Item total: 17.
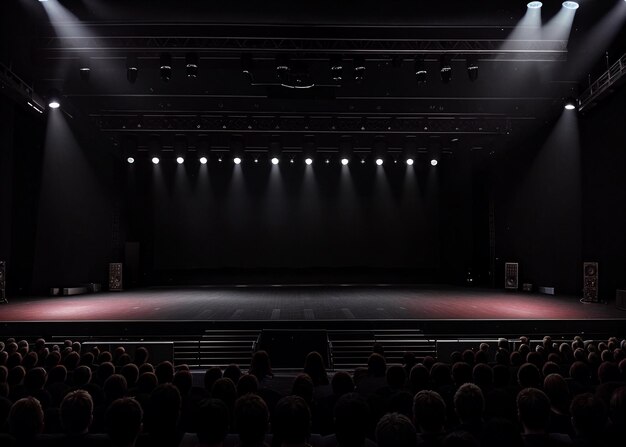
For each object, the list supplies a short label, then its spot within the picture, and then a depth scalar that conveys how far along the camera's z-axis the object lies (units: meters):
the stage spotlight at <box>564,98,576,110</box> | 14.33
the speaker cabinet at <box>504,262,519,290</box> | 17.72
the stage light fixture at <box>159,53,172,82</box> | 10.84
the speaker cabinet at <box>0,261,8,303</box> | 13.98
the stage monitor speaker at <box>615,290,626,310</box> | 12.27
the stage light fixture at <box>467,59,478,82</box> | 11.03
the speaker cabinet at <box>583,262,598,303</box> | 13.83
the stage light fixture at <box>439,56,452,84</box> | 10.85
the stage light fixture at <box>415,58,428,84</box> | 11.01
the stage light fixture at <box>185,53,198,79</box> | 10.77
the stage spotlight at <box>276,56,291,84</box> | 10.89
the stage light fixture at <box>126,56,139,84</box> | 11.02
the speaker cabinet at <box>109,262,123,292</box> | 18.48
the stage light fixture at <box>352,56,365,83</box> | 11.01
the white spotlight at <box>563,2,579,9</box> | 9.27
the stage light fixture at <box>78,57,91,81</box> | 11.44
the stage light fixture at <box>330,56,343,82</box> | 10.88
